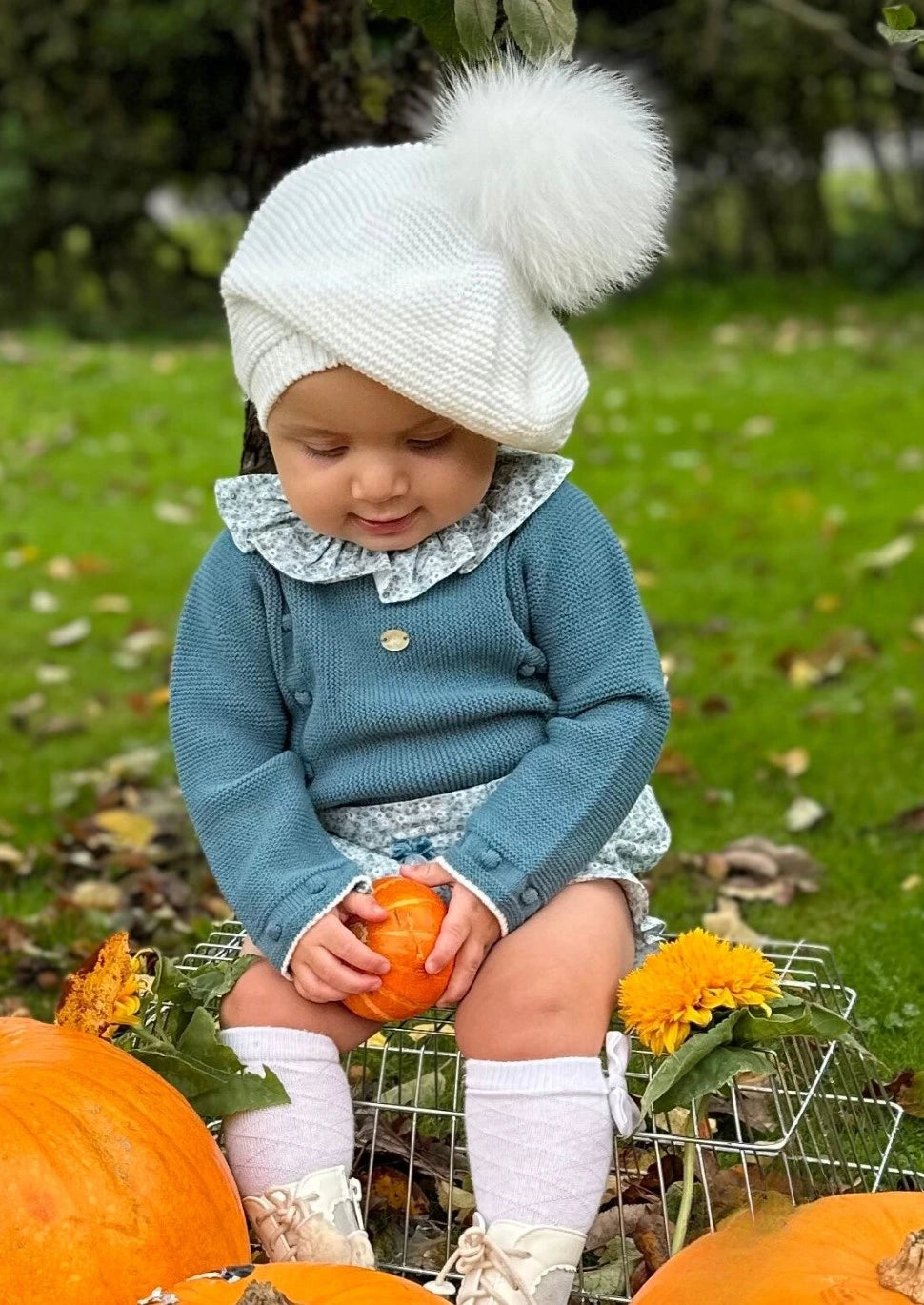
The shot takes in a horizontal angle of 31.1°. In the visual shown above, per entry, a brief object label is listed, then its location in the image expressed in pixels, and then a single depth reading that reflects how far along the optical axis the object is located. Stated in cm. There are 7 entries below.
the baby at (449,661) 194
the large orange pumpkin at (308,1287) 157
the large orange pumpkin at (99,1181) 164
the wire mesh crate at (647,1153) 202
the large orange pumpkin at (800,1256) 154
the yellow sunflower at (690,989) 182
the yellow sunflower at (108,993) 198
